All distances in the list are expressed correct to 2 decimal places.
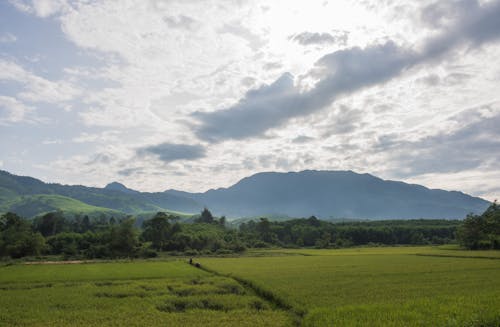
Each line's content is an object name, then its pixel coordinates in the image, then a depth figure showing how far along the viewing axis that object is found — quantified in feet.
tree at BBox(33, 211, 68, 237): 456.86
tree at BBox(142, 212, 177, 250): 367.86
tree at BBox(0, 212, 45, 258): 280.92
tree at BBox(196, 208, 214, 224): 620.08
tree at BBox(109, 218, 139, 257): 302.25
